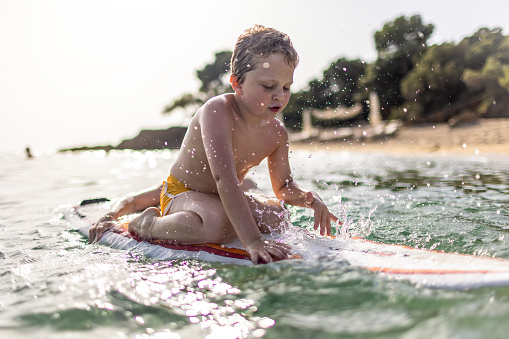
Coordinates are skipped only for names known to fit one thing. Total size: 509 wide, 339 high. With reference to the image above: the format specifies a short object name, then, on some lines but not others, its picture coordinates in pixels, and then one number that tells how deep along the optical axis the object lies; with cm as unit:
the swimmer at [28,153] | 2019
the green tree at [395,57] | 2698
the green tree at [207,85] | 3412
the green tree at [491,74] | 1894
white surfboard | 164
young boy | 220
